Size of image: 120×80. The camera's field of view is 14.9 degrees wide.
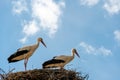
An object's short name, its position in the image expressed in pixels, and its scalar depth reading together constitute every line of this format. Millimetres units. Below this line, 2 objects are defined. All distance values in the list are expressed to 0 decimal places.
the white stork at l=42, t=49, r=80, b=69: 14820
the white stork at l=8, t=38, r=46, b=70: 15352
